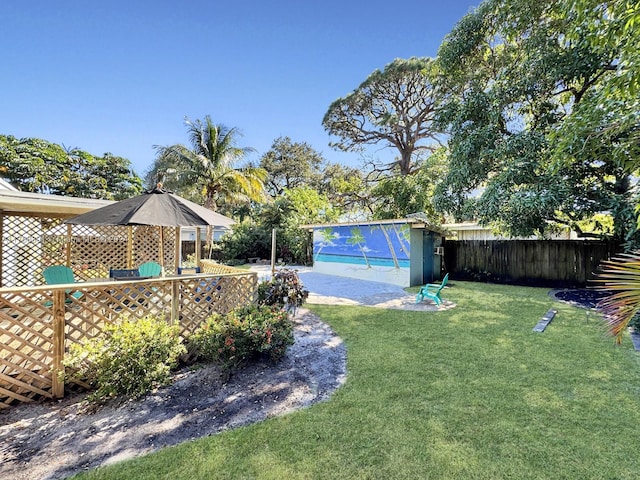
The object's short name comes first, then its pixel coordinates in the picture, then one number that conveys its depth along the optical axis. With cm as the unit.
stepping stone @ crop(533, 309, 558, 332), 559
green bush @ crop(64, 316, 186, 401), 299
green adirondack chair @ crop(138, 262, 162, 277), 645
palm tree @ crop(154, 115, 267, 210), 1780
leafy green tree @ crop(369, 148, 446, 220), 1525
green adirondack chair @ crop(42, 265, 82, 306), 548
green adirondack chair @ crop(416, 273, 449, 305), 734
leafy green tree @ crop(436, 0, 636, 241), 692
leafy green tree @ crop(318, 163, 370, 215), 1912
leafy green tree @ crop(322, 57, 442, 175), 1755
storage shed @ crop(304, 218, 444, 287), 1104
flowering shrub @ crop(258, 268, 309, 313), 537
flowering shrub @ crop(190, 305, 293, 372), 366
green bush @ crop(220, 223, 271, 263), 1900
